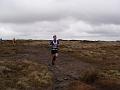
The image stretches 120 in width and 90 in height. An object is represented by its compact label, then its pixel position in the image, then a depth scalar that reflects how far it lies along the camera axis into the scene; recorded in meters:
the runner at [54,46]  11.57
